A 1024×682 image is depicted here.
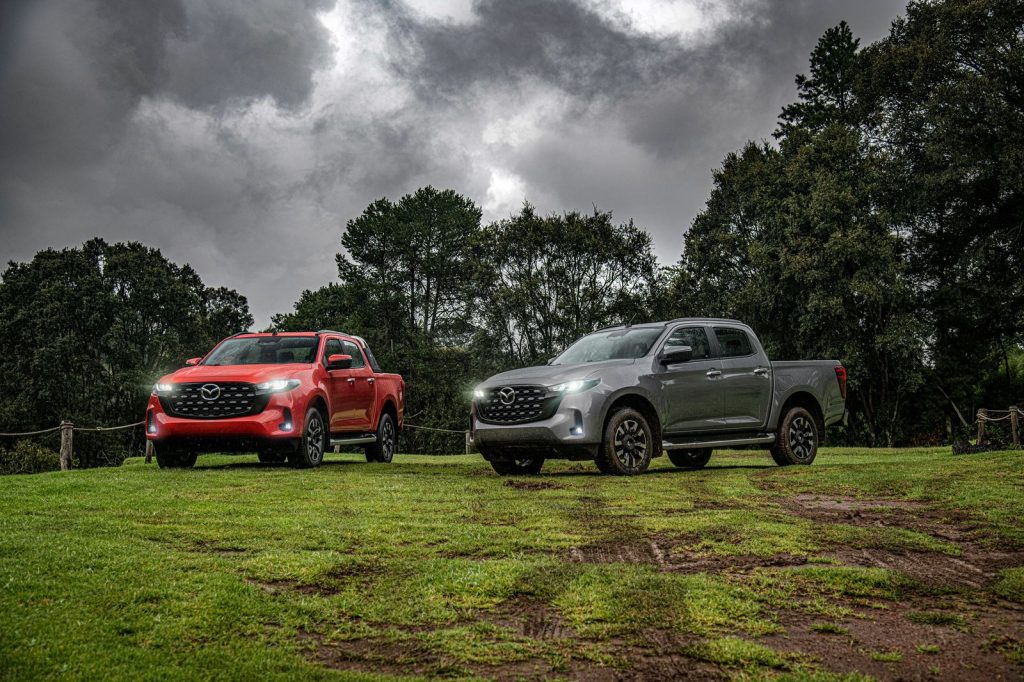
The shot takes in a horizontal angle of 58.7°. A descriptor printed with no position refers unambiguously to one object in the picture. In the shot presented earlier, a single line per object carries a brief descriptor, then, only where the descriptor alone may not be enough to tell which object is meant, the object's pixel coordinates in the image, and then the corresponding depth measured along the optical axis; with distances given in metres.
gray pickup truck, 11.39
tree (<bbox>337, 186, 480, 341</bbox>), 51.94
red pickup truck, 12.52
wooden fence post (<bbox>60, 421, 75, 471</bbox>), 16.45
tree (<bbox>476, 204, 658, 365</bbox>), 43.38
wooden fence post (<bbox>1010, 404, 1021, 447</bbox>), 21.14
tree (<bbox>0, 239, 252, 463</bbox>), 47.50
